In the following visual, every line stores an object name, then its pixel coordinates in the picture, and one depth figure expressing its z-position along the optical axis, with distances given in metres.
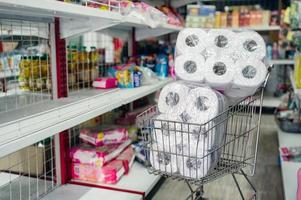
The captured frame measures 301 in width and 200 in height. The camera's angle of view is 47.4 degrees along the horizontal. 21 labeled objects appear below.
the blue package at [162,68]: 3.08
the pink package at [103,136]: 2.33
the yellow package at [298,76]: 2.26
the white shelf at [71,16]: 1.33
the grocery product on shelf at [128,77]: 2.49
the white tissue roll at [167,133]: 1.46
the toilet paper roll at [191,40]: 1.58
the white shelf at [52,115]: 1.20
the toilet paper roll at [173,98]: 1.52
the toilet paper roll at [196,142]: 1.42
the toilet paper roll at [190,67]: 1.55
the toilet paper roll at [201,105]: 1.46
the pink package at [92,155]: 2.19
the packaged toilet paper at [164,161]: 1.48
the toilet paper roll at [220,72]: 1.51
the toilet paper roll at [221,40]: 1.54
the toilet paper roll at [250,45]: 1.50
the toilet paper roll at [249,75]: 1.47
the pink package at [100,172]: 2.19
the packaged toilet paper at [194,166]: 1.44
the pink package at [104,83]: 2.43
